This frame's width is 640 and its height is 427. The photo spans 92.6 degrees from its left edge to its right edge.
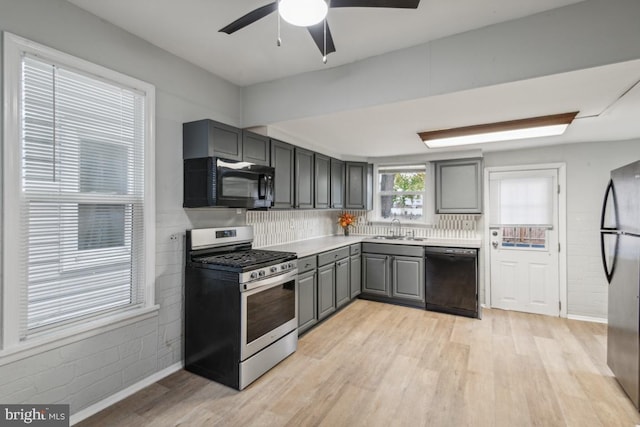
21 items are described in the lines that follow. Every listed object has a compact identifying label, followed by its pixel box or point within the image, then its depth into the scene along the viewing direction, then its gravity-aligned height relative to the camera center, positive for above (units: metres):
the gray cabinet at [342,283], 3.97 -0.92
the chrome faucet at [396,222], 5.05 -0.17
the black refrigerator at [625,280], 2.12 -0.51
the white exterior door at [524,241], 4.09 -0.37
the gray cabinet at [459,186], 4.27 +0.40
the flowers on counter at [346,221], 5.12 -0.12
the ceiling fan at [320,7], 1.33 +0.98
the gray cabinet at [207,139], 2.59 +0.65
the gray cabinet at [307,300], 3.22 -0.94
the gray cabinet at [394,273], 4.23 -0.85
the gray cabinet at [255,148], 2.94 +0.66
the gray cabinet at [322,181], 4.14 +0.47
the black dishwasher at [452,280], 3.92 -0.87
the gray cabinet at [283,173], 3.35 +0.47
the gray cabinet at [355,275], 4.33 -0.89
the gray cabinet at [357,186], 4.97 +0.46
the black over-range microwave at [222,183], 2.52 +0.27
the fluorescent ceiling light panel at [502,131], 2.84 +0.86
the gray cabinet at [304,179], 3.70 +0.45
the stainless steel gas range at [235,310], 2.38 -0.80
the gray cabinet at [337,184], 4.57 +0.46
